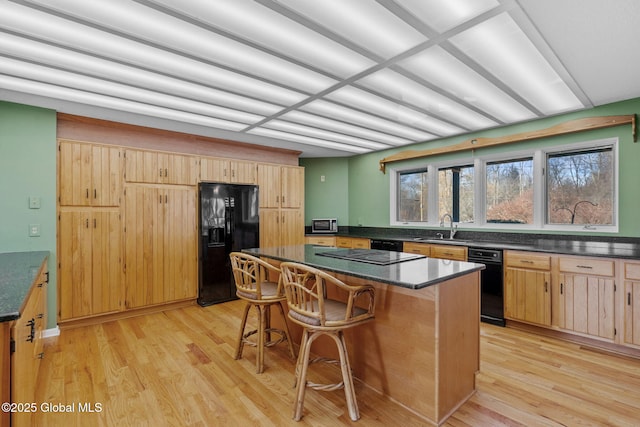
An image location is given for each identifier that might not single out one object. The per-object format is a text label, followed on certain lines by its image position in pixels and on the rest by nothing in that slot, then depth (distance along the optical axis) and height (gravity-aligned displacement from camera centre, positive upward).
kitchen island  1.83 -0.80
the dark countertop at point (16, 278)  1.27 -0.40
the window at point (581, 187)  3.42 +0.29
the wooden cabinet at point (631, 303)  2.69 -0.81
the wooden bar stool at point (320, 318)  1.83 -0.65
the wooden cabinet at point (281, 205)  5.05 +0.14
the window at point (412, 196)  5.15 +0.28
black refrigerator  4.30 -0.28
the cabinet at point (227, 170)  4.47 +0.65
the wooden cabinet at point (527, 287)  3.17 -0.80
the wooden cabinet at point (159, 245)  3.86 -0.41
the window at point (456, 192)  4.58 +0.30
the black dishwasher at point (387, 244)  4.53 -0.49
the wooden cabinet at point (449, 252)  3.79 -0.51
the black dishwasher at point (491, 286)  3.49 -0.85
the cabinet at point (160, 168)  3.89 +0.61
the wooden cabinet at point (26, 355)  1.30 -0.74
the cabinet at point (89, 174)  3.44 +0.46
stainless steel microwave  6.03 -0.26
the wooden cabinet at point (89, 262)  3.41 -0.56
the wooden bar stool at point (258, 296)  2.42 -0.66
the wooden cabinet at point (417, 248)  4.18 -0.50
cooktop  2.29 -0.35
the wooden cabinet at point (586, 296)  2.82 -0.81
